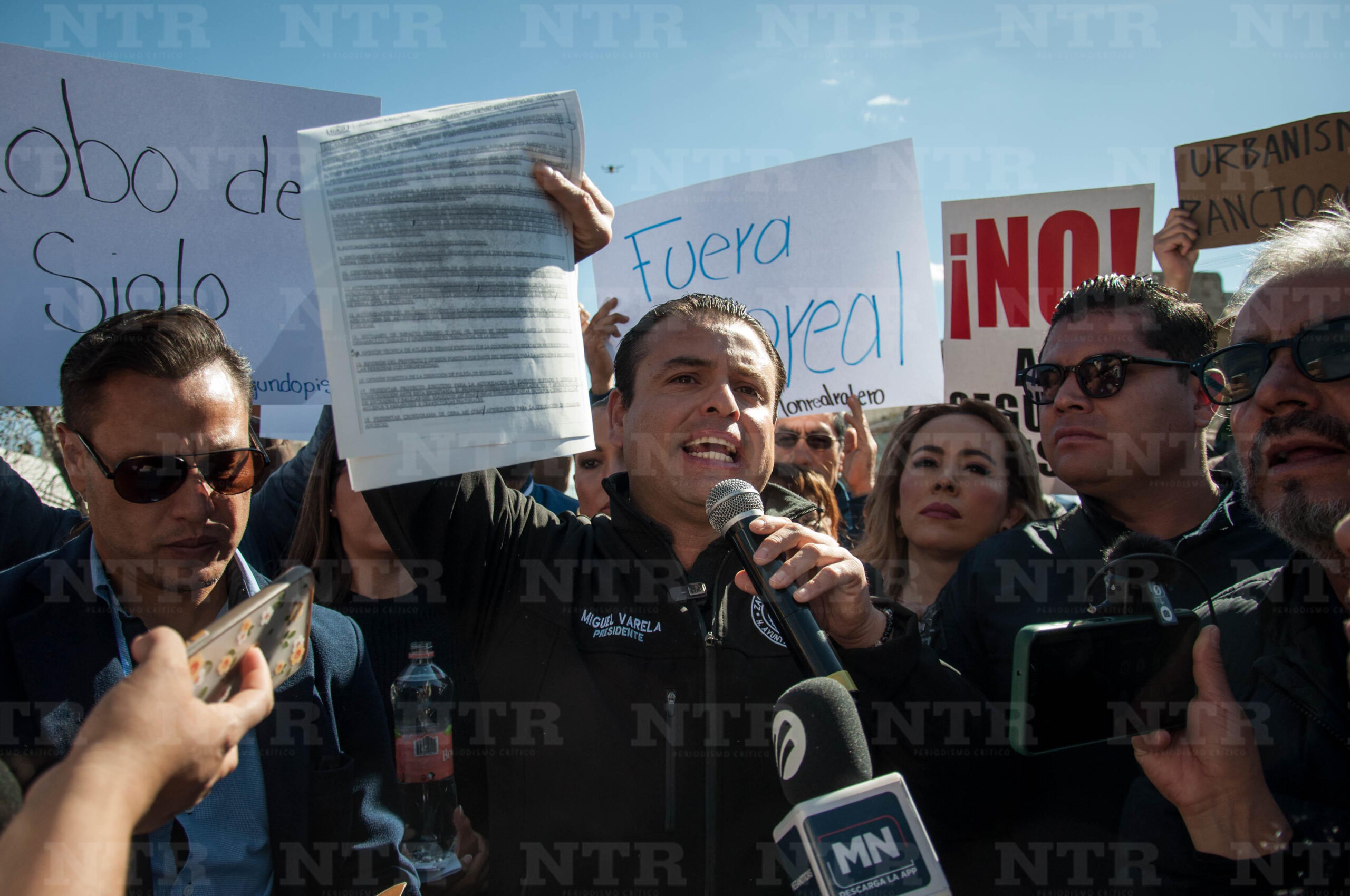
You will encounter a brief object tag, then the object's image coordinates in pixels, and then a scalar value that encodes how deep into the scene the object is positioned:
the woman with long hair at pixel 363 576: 2.85
